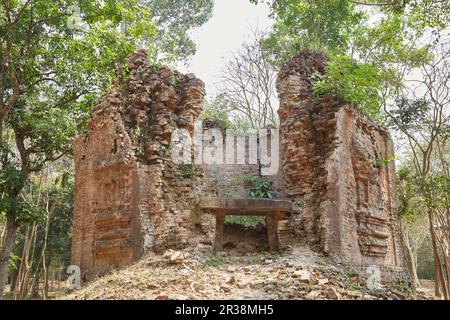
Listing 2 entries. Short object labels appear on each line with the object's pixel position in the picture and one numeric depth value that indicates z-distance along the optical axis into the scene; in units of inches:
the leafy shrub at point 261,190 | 450.0
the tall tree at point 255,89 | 880.9
